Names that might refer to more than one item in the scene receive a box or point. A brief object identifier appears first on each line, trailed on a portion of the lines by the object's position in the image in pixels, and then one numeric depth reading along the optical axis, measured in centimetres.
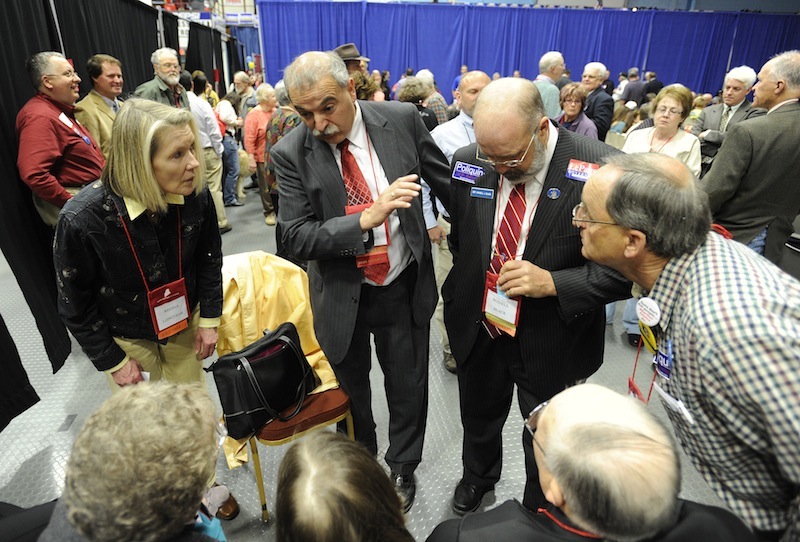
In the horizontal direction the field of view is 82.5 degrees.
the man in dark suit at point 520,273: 142
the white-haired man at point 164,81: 425
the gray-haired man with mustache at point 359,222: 153
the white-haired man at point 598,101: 473
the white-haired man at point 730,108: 358
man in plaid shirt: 83
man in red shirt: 260
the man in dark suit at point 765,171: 246
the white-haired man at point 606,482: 75
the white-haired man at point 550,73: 416
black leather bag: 168
